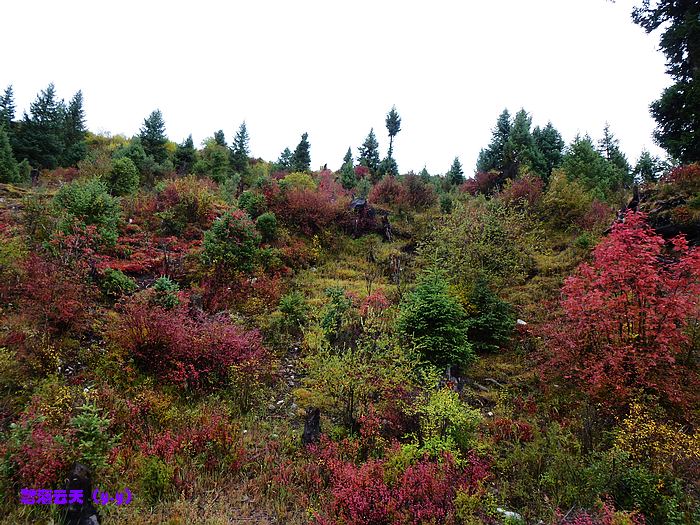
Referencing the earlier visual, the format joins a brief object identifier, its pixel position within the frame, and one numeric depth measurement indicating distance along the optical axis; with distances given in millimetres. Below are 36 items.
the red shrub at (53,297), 7871
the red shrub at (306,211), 19172
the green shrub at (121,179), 19531
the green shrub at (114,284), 10367
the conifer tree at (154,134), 33656
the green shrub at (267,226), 16562
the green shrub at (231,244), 13234
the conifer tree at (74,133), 35156
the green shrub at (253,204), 18078
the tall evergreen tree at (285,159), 39456
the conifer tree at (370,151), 44406
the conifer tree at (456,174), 34562
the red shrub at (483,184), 28344
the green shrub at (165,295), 9312
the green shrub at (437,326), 8914
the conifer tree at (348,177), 30261
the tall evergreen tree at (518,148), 27297
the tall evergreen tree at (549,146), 28300
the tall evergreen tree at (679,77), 11797
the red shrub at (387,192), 24844
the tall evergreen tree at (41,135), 32750
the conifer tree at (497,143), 30469
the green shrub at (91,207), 12539
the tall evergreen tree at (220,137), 41969
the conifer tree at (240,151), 37250
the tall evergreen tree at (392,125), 44812
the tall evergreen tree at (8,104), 38312
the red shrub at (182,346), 7668
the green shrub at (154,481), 5012
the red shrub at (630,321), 6504
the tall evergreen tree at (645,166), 30250
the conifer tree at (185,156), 33453
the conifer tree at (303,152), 38306
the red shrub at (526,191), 20886
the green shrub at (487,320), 11039
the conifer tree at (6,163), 24109
